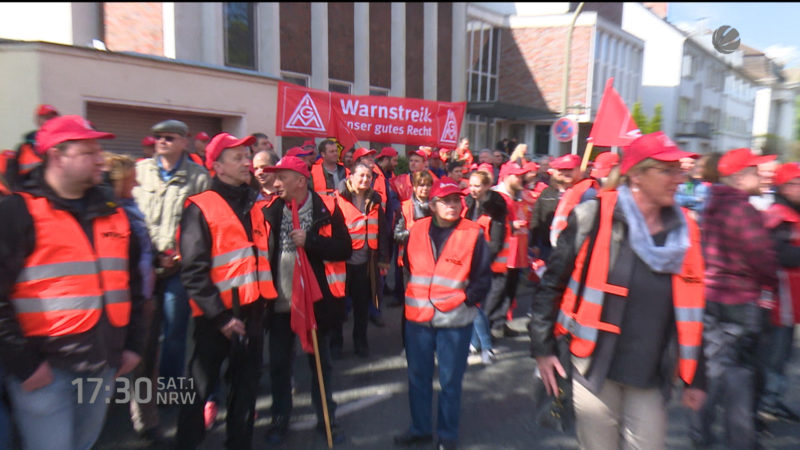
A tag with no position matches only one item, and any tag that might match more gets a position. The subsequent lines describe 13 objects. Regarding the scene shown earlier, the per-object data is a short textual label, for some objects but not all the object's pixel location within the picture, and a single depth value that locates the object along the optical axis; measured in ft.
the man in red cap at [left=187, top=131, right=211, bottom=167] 22.58
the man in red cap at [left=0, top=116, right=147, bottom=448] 7.47
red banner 23.97
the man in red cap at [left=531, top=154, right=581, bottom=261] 18.85
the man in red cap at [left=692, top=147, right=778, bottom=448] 11.29
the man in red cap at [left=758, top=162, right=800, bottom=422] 12.46
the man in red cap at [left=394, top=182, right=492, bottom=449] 11.82
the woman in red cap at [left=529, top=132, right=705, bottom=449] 7.90
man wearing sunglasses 13.35
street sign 42.27
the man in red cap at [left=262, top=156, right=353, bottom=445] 11.78
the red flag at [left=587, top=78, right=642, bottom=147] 17.74
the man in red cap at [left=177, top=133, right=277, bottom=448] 10.06
